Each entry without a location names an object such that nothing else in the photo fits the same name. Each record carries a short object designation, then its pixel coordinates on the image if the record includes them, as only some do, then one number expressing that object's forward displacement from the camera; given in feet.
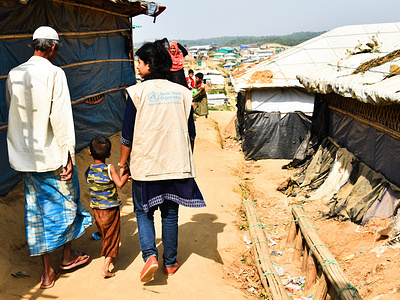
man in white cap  10.12
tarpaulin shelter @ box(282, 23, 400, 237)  16.65
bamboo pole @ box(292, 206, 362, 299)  11.60
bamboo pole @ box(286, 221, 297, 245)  17.75
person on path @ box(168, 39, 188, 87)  25.13
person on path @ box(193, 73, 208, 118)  42.16
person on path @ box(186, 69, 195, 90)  41.91
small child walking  11.21
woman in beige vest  10.37
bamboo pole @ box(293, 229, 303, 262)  16.76
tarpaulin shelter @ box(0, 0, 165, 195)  16.43
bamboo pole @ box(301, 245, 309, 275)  15.74
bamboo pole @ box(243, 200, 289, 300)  12.38
